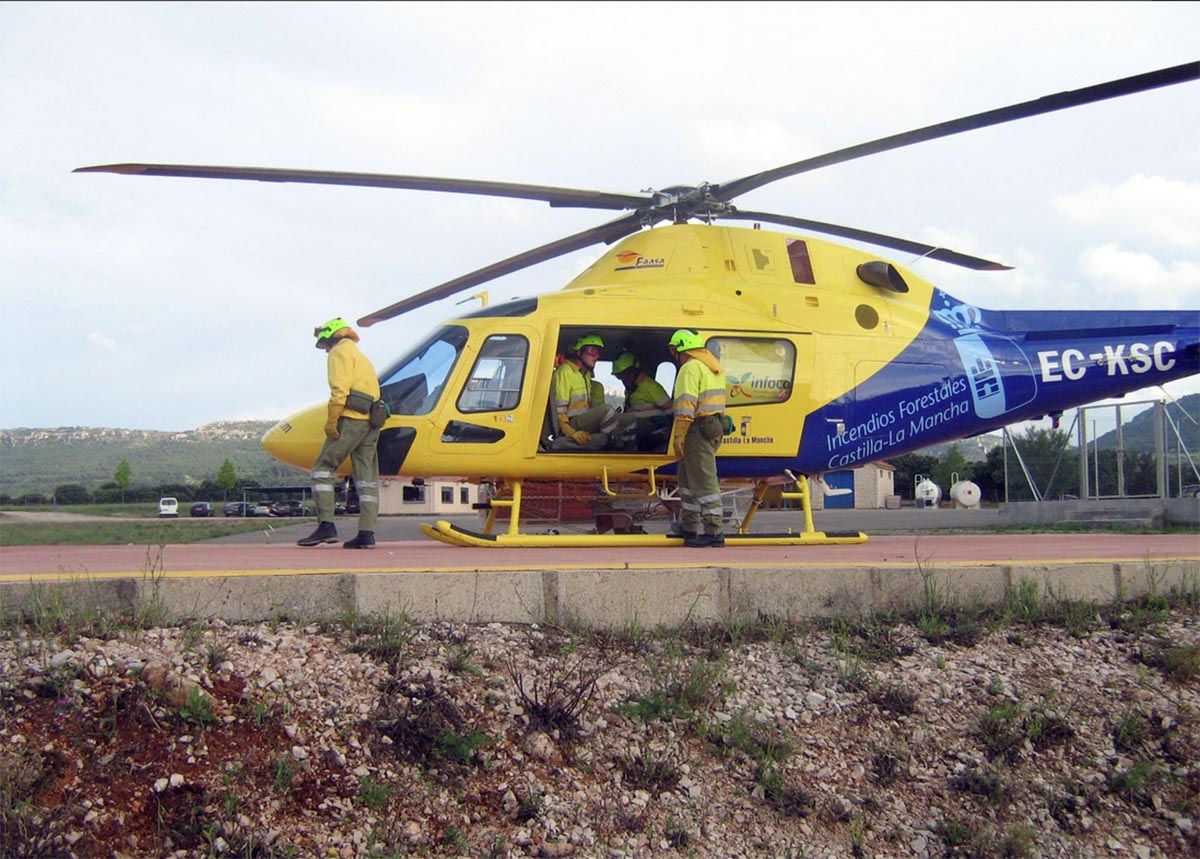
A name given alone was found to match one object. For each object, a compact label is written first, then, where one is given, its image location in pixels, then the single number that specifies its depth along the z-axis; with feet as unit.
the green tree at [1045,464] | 70.33
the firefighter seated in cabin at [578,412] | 34.88
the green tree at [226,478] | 261.95
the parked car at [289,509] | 193.36
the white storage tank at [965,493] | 119.03
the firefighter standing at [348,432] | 31.71
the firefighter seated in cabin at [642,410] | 35.14
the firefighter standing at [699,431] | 31.76
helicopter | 33.94
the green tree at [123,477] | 247.74
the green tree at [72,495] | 207.87
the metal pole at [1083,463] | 68.33
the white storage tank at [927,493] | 166.36
